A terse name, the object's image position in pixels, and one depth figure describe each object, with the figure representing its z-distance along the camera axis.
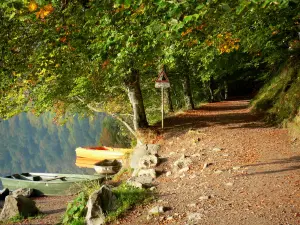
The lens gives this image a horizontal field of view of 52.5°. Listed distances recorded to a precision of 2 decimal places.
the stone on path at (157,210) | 6.54
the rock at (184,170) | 9.44
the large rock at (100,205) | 7.04
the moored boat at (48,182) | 15.40
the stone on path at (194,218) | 5.82
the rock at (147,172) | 9.70
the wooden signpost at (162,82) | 13.71
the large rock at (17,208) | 11.11
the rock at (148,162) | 10.63
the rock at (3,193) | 16.70
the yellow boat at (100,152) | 21.70
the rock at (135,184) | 8.31
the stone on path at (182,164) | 9.56
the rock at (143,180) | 8.68
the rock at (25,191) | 15.45
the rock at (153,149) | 12.30
